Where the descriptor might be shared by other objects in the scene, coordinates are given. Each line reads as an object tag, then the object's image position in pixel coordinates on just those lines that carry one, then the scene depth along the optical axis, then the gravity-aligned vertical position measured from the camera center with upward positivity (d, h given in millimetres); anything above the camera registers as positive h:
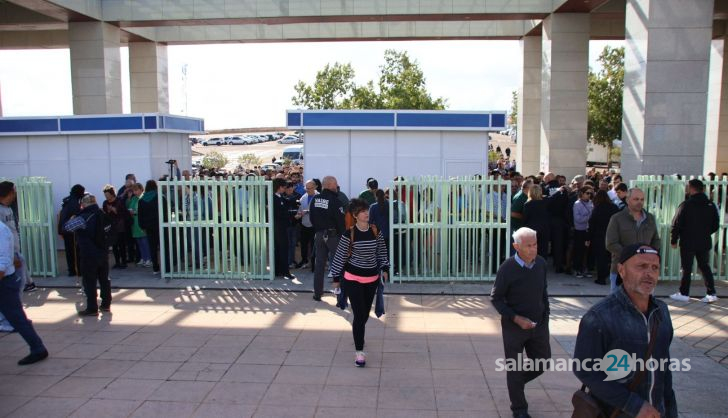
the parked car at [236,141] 66188 +1775
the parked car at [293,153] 41709 +275
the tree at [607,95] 40375 +4077
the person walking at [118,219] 11141 -1165
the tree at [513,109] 60712 +4761
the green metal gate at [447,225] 9969 -1139
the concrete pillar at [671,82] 13430 +1671
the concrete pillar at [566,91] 20750 +2274
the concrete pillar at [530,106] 25000 +2089
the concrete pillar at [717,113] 25594 +1821
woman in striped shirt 6332 -1154
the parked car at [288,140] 66188 +1913
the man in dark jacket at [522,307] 4883 -1235
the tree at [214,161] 33125 -210
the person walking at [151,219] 10961 -1121
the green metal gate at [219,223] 10188 -1131
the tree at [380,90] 35906 +4154
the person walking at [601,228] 10094 -1217
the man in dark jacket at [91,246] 8109 -1212
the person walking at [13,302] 5996 -1504
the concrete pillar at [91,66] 21344 +3270
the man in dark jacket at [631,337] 3137 -957
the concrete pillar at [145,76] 25891 +3512
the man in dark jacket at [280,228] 10453 -1234
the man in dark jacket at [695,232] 8805 -1127
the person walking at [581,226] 10758 -1266
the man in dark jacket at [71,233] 9891 -1164
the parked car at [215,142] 66000 +1672
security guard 8961 -990
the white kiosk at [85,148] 13859 +219
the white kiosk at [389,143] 12938 +294
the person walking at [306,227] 10728 -1321
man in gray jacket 7828 -929
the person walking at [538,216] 10422 -1039
